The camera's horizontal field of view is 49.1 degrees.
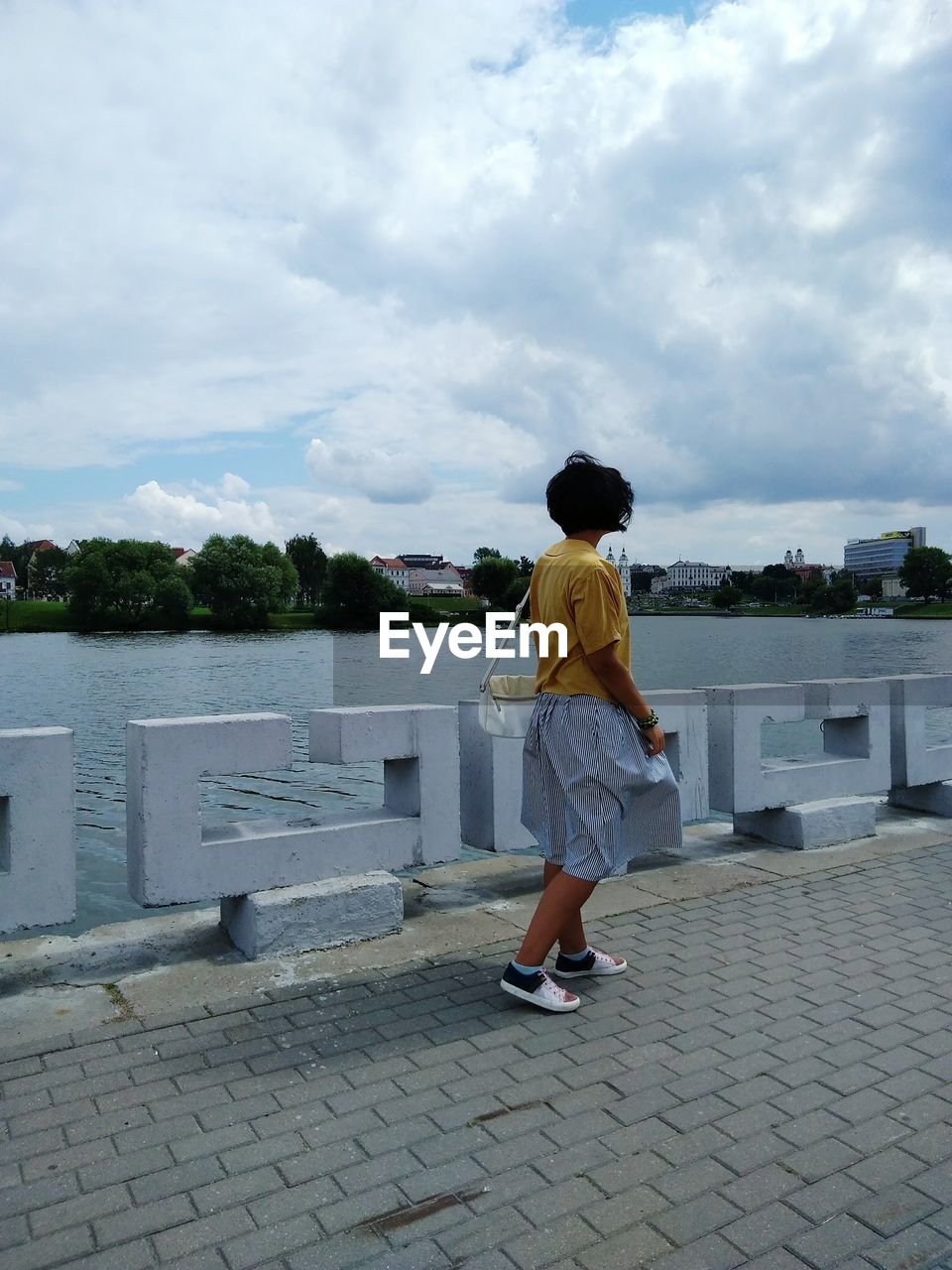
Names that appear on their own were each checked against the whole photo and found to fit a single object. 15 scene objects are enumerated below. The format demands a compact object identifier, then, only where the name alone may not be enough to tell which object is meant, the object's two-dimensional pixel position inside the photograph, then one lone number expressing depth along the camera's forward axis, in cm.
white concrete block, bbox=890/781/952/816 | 747
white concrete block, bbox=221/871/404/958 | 432
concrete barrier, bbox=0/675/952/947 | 403
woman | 370
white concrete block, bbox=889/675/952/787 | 717
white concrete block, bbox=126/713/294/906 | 420
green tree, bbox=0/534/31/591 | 14012
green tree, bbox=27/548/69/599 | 12489
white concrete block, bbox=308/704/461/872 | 473
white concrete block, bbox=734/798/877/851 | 639
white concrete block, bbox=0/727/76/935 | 396
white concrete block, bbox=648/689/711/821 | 599
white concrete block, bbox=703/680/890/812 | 617
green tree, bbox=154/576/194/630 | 7412
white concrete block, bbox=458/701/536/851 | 530
